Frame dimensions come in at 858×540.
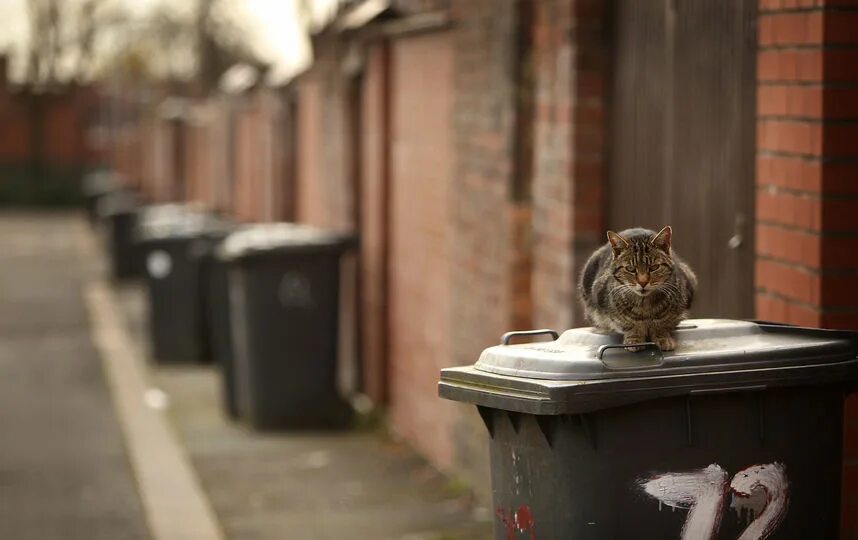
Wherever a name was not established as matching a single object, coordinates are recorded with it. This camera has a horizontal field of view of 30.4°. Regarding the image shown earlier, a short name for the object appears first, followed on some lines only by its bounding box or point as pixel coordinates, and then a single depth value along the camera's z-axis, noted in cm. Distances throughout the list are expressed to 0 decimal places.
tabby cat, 423
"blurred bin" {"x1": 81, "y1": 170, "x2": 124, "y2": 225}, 3669
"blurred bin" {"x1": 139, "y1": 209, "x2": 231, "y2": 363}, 1448
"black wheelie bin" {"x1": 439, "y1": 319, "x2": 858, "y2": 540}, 400
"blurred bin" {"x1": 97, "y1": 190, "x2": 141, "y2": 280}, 2334
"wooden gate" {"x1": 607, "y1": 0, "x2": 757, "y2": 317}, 566
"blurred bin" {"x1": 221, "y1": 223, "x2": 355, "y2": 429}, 1063
